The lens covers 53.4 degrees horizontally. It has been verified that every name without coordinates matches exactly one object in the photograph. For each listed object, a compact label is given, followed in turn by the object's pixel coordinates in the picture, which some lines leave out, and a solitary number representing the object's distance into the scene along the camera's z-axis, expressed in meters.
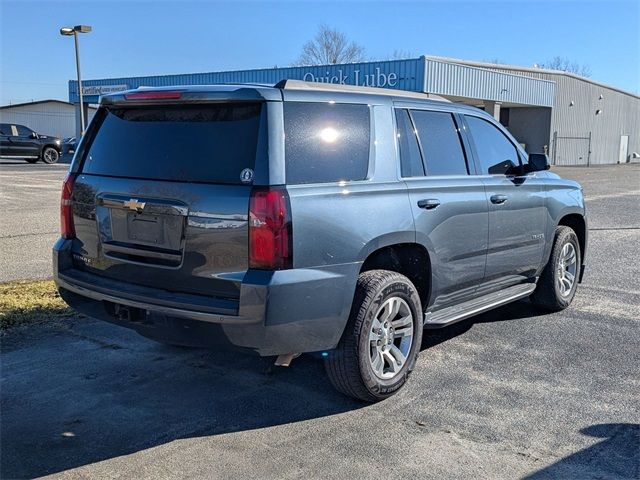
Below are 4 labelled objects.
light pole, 26.38
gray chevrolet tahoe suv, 3.54
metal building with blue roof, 29.33
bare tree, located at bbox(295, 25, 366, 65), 69.03
